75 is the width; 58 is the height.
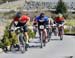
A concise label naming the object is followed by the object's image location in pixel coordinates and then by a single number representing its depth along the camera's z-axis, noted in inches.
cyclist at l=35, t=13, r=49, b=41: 795.4
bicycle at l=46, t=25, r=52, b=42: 899.5
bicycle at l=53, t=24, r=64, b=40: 954.1
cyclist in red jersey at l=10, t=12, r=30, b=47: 717.9
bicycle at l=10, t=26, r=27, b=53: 706.2
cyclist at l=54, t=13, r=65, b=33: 959.0
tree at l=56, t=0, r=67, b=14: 2177.8
